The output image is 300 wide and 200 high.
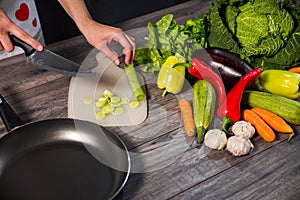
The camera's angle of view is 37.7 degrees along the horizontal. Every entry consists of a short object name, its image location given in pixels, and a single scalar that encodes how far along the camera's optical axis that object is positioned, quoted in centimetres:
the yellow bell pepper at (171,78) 150
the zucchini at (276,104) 137
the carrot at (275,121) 133
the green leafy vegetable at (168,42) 161
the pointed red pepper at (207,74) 145
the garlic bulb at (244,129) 129
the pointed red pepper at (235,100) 138
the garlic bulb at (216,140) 127
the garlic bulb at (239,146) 125
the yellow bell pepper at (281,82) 146
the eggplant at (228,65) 151
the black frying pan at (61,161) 111
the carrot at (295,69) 162
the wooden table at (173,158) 116
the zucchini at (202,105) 134
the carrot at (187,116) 134
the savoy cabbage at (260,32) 163
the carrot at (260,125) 132
